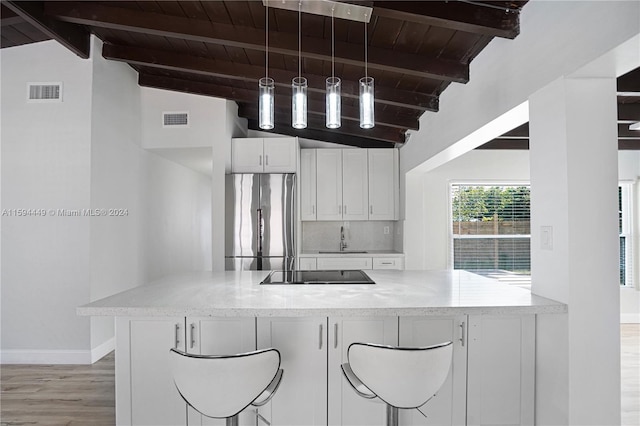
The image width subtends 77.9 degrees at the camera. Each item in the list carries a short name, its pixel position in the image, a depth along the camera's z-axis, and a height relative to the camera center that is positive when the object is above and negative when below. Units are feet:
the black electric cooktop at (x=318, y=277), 8.61 -1.37
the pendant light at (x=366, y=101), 7.03 +2.11
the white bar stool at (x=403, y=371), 5.21 -2.04
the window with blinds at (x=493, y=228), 18.45 -0.44
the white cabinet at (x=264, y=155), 16.14 +2.61
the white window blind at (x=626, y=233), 17.74 -0.66
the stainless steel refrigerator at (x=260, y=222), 15.66 -0.13
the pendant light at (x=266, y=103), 7.07 +2.08
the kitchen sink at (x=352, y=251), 18.78 -1.53
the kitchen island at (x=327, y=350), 6.77 -2.27
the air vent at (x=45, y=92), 12.51 +4.02
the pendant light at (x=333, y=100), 6.92 +2.08
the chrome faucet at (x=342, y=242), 18.99 -1.12
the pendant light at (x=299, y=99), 6.94 +2.11
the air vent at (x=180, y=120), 15.58 +3.89
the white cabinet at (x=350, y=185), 17.94 +1.54
